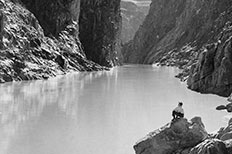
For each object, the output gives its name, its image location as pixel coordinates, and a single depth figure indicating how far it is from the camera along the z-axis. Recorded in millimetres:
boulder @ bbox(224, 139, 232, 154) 13754
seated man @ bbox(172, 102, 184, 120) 17297
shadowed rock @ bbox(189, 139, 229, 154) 13562
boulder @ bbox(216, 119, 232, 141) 15280
